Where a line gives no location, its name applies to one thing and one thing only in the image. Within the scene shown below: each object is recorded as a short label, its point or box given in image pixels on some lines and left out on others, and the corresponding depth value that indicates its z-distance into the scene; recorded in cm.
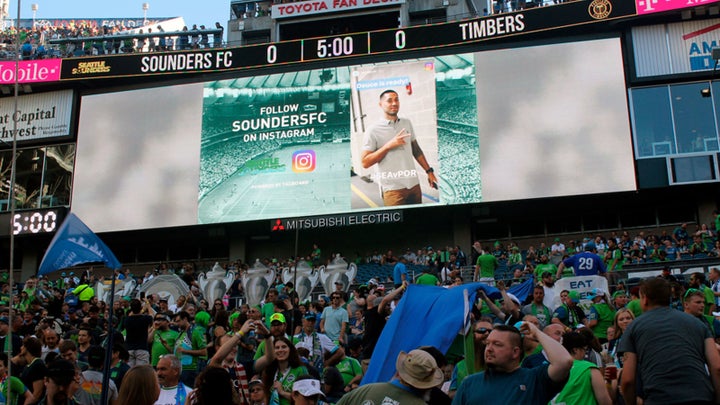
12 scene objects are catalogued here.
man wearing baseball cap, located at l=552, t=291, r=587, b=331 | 1111
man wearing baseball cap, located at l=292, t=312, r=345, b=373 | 991
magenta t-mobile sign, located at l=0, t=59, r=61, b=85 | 3425
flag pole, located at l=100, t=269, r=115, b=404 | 631
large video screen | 2828
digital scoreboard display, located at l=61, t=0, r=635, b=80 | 2903
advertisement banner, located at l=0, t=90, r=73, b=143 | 3472
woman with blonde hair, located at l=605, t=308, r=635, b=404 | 611
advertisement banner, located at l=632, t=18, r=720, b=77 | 2872
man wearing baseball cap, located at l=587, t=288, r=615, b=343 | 1154
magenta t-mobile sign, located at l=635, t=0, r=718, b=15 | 2803
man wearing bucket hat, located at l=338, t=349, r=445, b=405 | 504
